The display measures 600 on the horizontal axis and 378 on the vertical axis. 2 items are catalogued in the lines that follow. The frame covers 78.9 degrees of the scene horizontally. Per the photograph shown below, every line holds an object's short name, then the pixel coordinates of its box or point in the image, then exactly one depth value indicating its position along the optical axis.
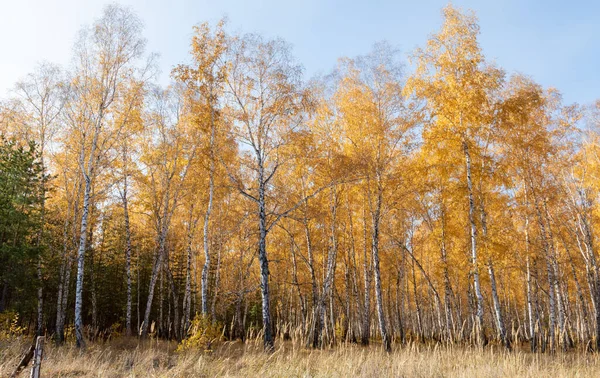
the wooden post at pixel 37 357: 4.38
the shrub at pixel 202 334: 9.68
